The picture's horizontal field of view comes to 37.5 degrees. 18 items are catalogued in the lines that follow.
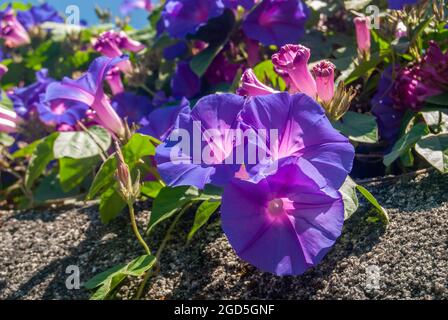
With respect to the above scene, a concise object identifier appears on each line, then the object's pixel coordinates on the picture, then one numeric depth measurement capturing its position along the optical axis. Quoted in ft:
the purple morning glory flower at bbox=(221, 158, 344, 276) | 1.32
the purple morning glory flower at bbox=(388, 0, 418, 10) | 1.76
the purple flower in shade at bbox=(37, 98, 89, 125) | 2.06
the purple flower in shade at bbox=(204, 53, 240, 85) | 2.22
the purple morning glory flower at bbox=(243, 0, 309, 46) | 2.02
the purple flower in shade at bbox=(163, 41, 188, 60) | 2.34
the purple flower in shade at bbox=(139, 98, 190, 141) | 1.85
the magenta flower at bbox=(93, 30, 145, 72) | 2.17
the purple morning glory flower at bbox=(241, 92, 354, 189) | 1.33
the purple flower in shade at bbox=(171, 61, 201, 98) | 2.17
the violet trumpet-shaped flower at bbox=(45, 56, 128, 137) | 1.72
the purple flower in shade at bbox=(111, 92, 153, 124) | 2.17
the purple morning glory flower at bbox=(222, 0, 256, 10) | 1.99
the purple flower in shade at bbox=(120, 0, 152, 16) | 3.28
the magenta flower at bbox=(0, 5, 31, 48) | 2.72
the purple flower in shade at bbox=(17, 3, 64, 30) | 2.83
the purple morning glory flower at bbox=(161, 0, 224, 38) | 2.03
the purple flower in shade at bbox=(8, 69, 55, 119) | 2.27
